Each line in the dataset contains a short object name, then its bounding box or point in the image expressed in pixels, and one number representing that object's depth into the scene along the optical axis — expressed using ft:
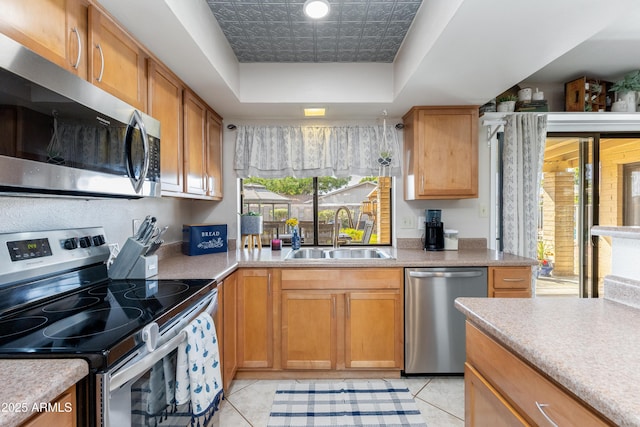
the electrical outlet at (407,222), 9.84
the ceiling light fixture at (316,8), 5.86
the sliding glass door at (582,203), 9.79
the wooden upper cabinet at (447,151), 8.66
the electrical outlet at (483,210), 9.67
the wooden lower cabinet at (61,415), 2.14
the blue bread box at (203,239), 8.37
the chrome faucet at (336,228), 9.85
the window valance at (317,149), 9.83
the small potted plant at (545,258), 9.93
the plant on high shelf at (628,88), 9.04
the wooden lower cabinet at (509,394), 2.35
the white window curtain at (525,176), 9.11
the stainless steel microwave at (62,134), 2.90
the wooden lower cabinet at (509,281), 7.59
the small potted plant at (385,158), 9.81
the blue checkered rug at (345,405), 6.18
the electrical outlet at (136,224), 6.82
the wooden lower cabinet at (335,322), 7.65
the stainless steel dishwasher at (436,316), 7.57
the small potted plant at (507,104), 9.09
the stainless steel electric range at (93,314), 2.71
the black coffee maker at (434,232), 9.09
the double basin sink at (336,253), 9.21
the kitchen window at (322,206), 10.27
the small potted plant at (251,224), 9.06
